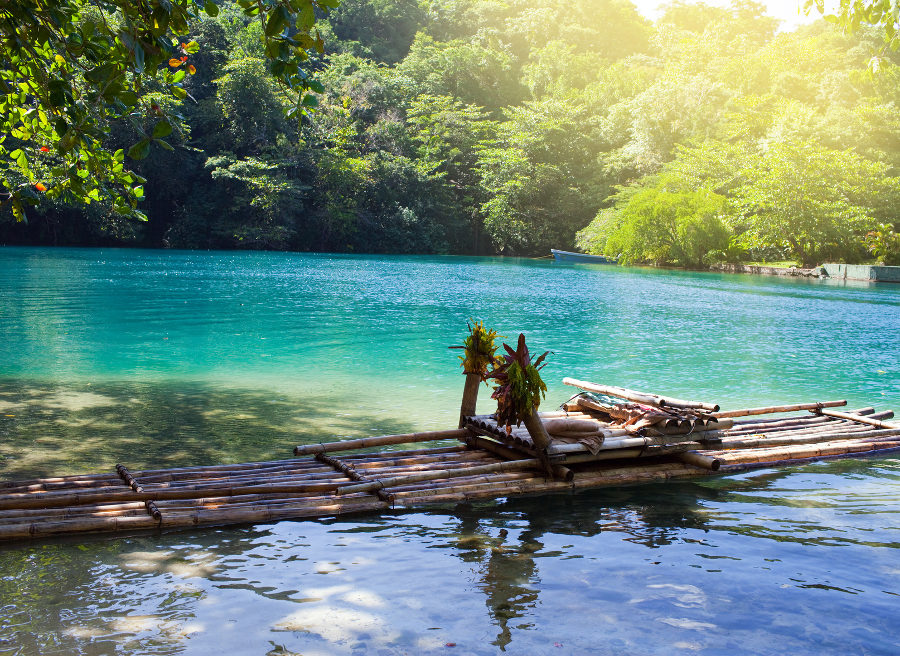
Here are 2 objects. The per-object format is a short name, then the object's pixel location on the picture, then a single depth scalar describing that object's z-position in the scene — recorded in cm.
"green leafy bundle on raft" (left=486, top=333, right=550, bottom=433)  634
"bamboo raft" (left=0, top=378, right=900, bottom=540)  534
